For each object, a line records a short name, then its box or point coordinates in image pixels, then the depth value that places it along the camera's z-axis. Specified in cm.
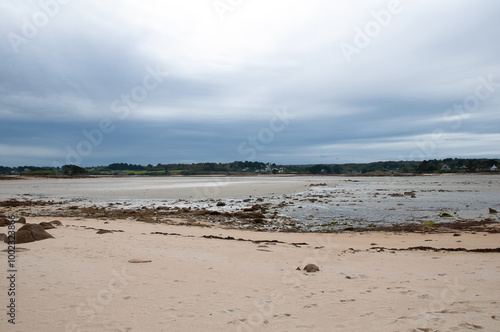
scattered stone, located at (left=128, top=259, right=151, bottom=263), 852
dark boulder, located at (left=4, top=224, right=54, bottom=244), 1010
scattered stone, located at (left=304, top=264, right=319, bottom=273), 818
